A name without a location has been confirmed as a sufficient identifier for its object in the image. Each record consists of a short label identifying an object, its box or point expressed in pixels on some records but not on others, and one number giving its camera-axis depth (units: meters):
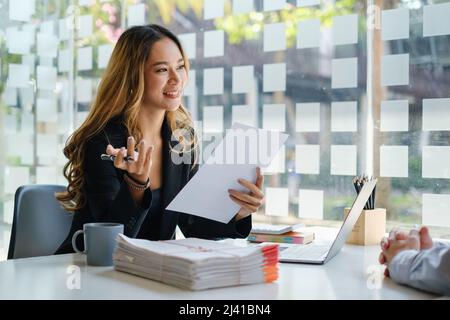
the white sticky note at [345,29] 2.87
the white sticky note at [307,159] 2.99
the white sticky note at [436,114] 2.55
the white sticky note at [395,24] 2.69
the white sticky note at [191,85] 3.48
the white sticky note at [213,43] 3.37
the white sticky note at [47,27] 4.02
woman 1.69
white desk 1.09
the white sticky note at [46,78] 4.04
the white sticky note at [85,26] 3.99
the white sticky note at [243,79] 3.23
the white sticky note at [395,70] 2.68
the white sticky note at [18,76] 3.91
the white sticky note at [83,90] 4.02
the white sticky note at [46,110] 4.04
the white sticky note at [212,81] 3.37
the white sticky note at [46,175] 4.04
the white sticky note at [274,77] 3.12
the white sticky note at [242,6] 3.25
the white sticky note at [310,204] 2.99
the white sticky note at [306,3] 3.00
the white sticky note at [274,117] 3.11
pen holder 1.89
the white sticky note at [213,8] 3.37
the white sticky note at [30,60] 3.96
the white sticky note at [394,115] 2.67
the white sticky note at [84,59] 4.00
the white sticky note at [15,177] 3.98
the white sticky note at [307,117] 2.99
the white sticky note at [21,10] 3.92
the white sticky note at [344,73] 2.87
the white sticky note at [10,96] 3.92
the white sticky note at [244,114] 3.21
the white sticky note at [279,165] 3.12
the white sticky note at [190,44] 3.48
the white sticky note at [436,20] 2.57
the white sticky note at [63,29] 4.06
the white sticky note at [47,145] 4.05
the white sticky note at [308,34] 2.99
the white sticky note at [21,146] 4.00
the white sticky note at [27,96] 3.98
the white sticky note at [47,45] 4.02
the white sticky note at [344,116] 2.86
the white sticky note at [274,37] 3.12
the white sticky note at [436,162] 2.56
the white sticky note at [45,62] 4.03
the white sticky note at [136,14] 3.77
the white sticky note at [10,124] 3.98
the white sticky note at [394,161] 2.68
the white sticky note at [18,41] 3.91
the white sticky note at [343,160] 2.87
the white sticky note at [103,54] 3.93
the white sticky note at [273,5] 3.12
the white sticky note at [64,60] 4.07
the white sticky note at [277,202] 3.14
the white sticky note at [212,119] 3.37
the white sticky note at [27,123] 4.01
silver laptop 1.49
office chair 2.00
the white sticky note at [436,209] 2.58
